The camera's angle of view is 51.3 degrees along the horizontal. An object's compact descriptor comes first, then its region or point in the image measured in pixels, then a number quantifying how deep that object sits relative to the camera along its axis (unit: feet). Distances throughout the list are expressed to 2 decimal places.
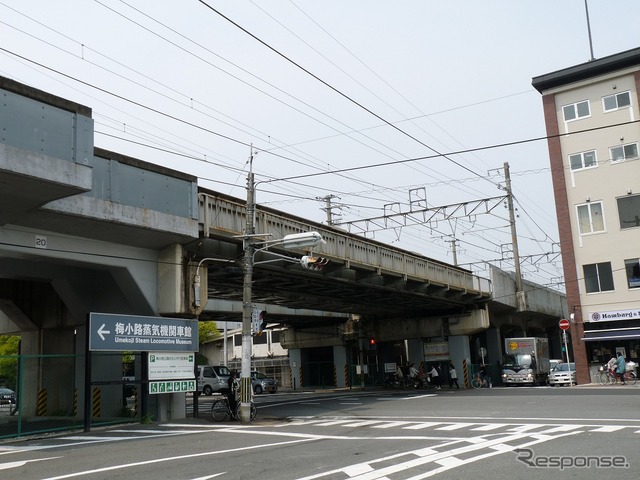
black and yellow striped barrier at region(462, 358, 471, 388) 150.82
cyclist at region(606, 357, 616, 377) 116.37
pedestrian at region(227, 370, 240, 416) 72.33
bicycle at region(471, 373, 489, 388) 146.61
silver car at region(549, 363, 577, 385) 132.87
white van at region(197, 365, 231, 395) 145.79
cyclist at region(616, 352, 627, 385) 111.87
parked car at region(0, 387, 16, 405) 95.40
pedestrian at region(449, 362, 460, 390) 144.46
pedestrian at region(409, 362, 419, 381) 145.59
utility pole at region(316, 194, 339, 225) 162.96
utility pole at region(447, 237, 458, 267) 215.51
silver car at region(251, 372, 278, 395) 157.17
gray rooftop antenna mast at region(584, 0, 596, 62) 114.92
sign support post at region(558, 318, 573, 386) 123.95
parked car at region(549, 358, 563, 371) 172.13
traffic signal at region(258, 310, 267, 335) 73.92
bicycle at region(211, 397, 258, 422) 71.46
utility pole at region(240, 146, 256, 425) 70.13
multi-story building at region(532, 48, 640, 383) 125.70
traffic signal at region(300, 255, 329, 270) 72.79
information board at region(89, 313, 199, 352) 62.69
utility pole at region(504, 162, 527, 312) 143.74
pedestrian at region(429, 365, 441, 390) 147.33
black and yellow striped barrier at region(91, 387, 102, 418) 77.97
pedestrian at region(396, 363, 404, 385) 149.18
